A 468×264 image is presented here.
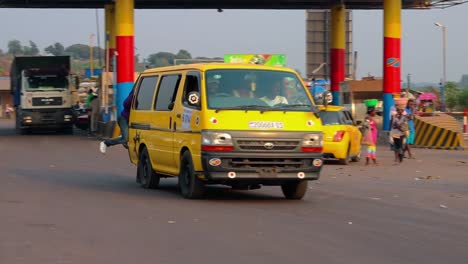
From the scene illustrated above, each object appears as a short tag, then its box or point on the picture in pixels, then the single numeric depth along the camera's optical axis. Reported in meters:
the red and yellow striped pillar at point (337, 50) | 47.53
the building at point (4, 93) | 105.12
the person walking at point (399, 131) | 24.53
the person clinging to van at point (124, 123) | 18.46
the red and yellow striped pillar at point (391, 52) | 38.81
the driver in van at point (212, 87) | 14.06
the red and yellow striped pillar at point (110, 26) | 47.19
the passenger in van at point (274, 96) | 14.16
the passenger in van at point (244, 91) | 14.13
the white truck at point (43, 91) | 42.38
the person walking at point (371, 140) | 24.66
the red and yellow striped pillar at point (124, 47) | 38.91
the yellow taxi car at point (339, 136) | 24.28
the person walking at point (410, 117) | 29.18
